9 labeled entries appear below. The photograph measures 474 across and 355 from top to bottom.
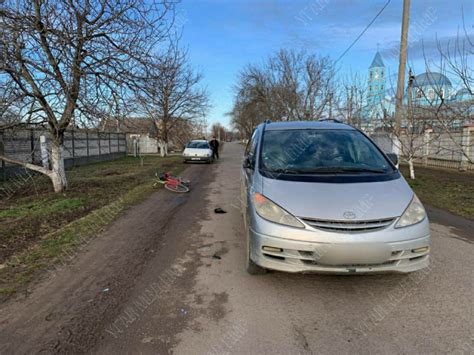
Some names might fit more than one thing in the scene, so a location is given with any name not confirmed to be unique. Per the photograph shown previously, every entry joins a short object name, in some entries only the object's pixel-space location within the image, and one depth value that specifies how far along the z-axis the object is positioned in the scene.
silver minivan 2.92
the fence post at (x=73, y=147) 17.26
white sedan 20.41
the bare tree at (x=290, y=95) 22.97
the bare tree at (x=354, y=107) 16.48
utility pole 11.89
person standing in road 23.70
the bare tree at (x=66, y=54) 6.43
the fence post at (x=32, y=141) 12.78
